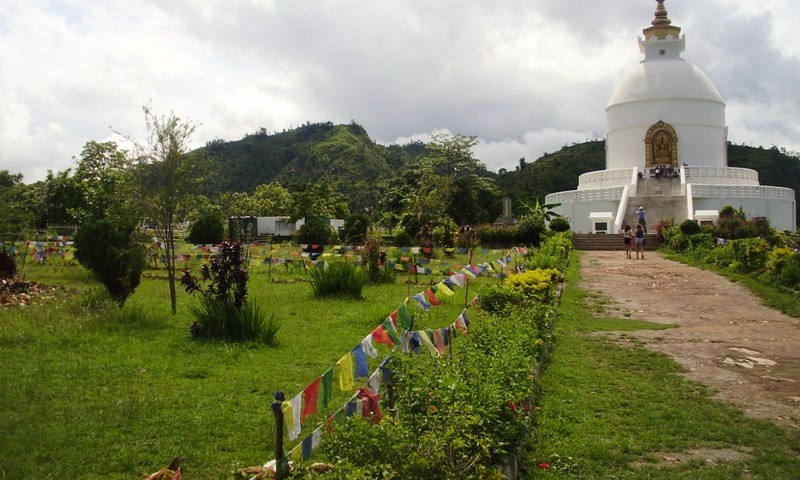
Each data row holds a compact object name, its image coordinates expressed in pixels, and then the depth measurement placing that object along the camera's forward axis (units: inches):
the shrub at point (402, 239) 1148.5
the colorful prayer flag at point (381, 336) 250.4
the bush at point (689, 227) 1081.4
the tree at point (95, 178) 1390.3
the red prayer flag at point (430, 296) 354.9
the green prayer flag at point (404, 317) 290.9
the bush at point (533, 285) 456.4
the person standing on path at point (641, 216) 1273.4
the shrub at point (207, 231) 1197.1
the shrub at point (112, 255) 475.2
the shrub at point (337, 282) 545.6
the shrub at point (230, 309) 370.0
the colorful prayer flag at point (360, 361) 218.7
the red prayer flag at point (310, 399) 175.8
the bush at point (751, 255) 728.3
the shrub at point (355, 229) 1263.2
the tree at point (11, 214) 650.8
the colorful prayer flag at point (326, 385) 185.0
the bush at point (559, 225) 1279.5
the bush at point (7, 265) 554.9
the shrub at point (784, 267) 617.0
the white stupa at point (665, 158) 1437.0
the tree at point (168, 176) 458.6
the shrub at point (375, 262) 664.4
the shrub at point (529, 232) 1160.8
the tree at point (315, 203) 1914.4
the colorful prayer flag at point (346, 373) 207.0
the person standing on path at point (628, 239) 1016.9
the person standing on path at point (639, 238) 1021.8
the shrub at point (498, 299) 419.8
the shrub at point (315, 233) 1168.2
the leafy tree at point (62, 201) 1587.1
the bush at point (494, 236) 1184.8
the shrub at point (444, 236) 1069.1
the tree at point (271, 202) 2308.3
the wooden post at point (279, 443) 157.9
